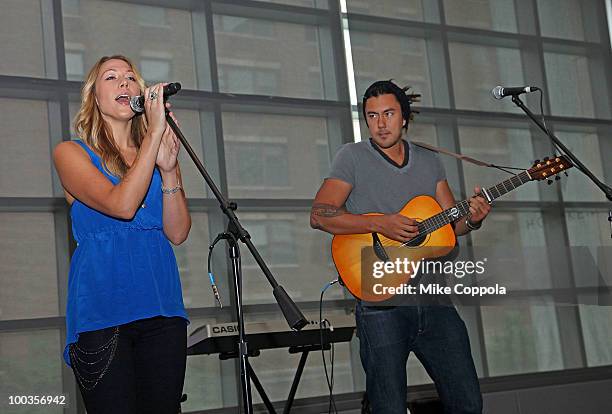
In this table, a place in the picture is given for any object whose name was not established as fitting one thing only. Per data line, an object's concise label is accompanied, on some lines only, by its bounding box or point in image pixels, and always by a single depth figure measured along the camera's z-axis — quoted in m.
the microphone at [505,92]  3.36
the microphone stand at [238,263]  2.00
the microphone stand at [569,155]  3.31
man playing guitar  2.66
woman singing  1.93
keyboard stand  3.26
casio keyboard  3.17
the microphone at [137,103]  2.13
